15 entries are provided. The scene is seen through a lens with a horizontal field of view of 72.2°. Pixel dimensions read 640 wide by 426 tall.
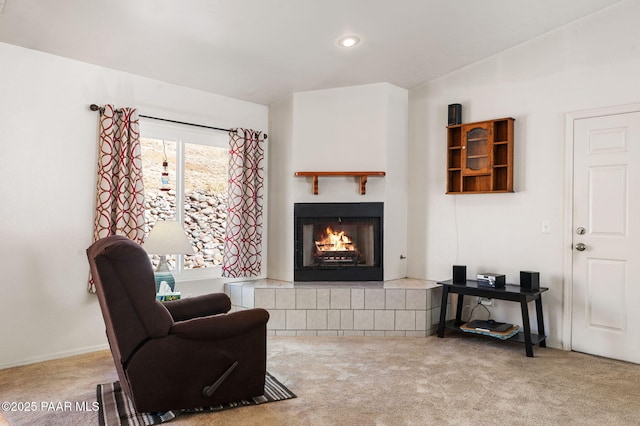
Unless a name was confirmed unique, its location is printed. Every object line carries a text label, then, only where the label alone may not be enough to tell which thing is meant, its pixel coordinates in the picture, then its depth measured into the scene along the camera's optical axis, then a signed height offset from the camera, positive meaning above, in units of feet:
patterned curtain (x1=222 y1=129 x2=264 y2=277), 14.96 +0.03
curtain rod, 11.87 +2.73
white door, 11.50 -0.69
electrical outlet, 14.12 -2.92
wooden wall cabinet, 13.58 +1.74
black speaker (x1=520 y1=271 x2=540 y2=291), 12.27 -1.96
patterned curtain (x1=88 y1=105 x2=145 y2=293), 11.79 +0.83
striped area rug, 7.88 -3.81
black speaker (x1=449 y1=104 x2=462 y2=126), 14.58 +3.22
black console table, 11.88 -2.44
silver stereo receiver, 12.66 -2.02
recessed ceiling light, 12.04 +4.70
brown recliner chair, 7.52 -2.48
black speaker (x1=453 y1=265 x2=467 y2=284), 13.60 -1.94
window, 13.48 +0.72
